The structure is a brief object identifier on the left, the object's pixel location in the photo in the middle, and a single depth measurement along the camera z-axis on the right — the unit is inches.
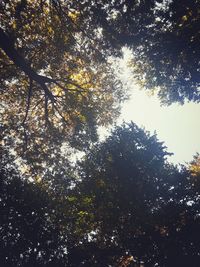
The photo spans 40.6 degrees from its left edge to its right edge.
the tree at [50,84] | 603.2
